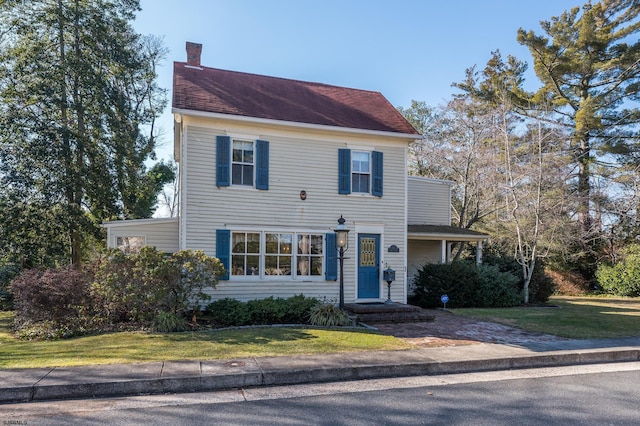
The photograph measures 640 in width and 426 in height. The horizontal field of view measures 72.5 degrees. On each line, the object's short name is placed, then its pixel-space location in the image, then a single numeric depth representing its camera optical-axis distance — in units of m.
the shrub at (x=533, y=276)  17.41
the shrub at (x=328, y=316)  10.23
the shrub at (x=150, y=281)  9.61
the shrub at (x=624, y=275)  21.06
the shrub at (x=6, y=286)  16.00
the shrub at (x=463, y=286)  14.95
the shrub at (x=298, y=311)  10.81
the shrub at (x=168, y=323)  9.39
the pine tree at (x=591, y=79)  23.64
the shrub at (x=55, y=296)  10.05
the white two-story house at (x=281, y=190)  12.02
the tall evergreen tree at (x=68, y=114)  16.70
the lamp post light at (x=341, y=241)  10.59
